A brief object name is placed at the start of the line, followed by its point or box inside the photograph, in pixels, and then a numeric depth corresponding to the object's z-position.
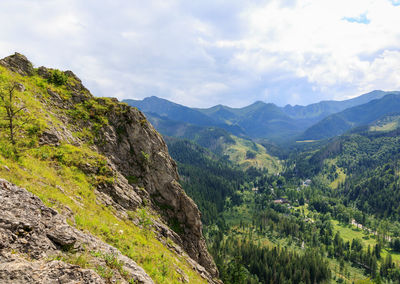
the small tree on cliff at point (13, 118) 22.15
